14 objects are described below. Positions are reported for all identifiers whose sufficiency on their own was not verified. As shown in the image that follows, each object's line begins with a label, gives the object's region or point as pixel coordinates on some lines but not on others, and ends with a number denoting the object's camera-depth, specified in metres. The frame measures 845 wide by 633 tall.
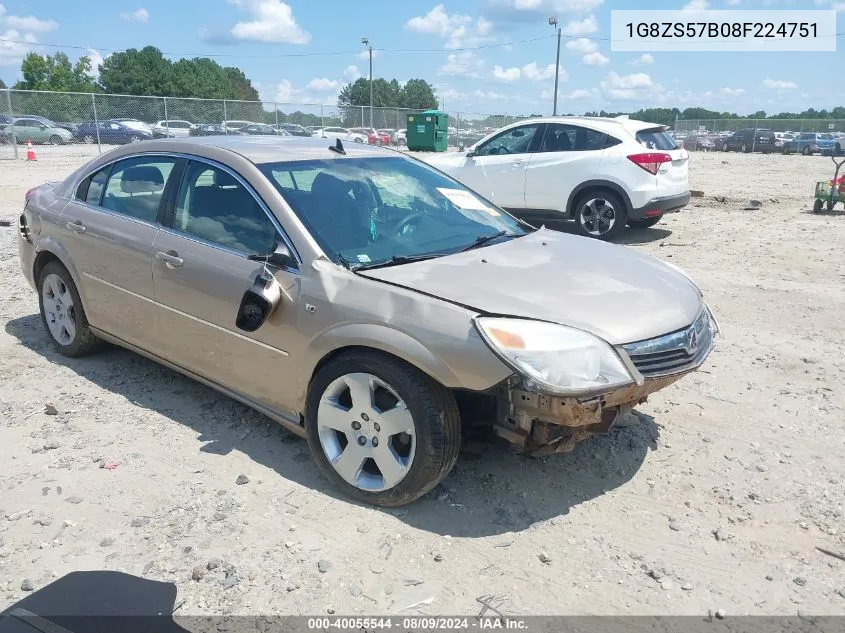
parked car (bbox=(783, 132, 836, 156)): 36.14
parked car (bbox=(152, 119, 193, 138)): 27.72
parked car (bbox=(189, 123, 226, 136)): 28.39
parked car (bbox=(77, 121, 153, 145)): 27.23
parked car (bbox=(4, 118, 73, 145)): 26.47
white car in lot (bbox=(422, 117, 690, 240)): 9.66
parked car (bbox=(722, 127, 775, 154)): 39.16
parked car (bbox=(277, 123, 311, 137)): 32.62
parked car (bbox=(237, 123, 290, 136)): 29.64
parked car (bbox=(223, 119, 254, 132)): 30.17
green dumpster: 29.78
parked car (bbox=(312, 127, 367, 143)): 34.66
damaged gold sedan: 2.88
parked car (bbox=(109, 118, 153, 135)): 27.09
